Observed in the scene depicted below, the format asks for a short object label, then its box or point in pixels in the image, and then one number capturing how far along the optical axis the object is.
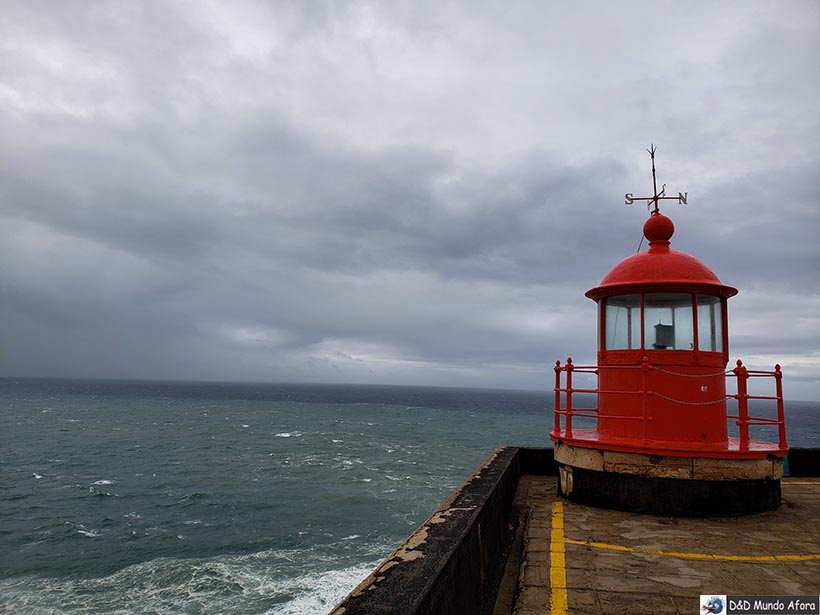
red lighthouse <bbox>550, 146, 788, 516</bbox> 6.56
